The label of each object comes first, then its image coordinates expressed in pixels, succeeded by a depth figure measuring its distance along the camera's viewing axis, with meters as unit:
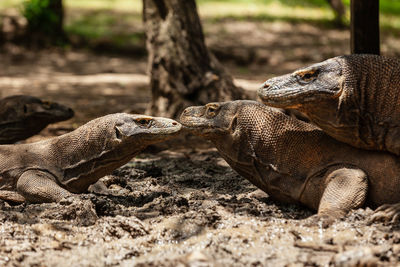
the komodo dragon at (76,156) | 9.76
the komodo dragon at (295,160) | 8.73
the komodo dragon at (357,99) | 8.52
